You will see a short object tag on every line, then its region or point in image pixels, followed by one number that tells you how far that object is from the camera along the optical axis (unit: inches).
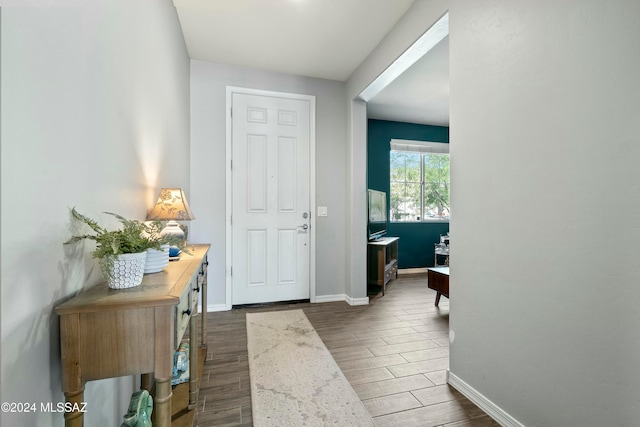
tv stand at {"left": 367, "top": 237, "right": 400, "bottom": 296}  153.6
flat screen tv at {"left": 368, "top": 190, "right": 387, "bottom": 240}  159.3
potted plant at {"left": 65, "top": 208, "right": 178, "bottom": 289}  37.0
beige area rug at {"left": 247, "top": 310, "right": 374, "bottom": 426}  62.9
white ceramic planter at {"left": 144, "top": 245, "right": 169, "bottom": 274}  46.4
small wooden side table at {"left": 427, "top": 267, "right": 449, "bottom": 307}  125.6
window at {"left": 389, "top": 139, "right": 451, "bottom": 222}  213.9
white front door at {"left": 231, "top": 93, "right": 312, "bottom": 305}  134.8
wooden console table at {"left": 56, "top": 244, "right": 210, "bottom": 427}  32.4
